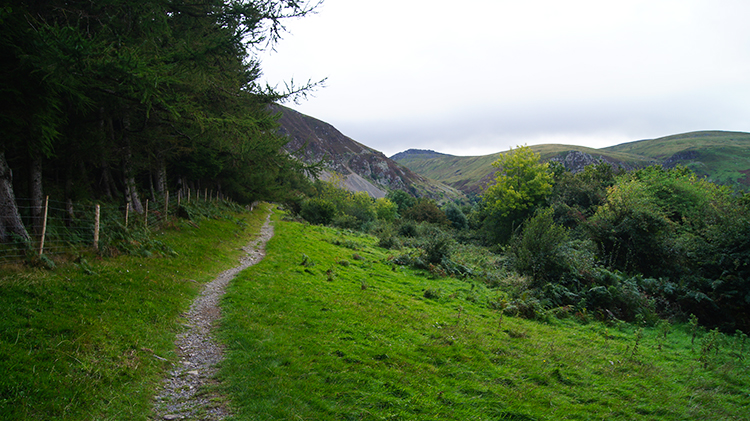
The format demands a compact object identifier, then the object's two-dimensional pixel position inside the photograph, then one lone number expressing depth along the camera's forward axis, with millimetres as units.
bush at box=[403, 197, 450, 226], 54281
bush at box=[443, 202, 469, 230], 61122
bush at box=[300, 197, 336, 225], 47228
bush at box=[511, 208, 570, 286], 18234
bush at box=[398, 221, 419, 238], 42688
